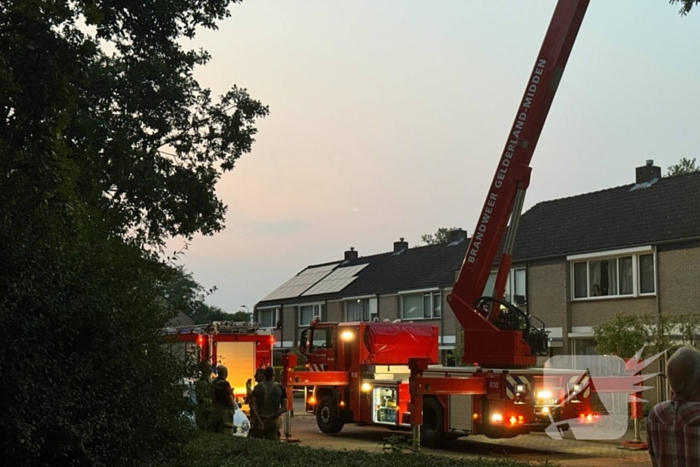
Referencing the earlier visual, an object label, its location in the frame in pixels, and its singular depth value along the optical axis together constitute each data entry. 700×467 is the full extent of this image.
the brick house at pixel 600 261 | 28.03
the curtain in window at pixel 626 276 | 29.67
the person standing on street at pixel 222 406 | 13.41
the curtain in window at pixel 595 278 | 30.83
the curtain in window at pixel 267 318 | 61.56
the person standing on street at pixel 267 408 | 12.88
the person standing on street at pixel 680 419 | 4.86
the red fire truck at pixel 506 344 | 15.06
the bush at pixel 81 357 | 6.18
